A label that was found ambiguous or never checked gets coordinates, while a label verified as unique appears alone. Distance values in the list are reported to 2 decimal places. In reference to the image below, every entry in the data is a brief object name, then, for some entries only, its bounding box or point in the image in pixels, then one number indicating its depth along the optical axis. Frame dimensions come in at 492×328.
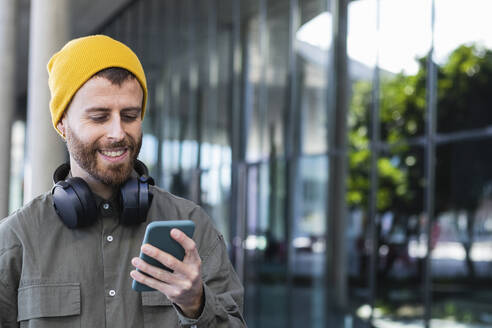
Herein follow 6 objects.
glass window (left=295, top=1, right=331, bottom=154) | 10.13
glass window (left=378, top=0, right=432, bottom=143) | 8.23
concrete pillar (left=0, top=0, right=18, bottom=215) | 8.86
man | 1.82
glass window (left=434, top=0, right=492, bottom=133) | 7.43
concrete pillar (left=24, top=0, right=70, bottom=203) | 6.78
